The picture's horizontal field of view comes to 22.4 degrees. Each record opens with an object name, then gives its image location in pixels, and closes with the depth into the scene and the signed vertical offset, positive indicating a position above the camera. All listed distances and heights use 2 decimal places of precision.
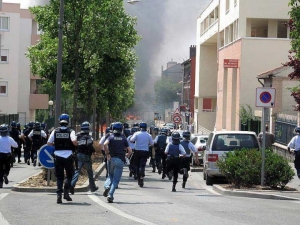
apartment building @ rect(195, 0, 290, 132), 51.47 +4.43
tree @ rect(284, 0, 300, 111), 24.12 +2.49
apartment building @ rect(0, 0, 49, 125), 65.50 +3.96
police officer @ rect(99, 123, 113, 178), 18.07 -0.85
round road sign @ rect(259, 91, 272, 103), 19.78 +0.38
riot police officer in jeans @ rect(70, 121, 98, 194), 17.14 -0.99
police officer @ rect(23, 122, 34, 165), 32.00 -1.67
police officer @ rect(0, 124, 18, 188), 19.86 -1.25
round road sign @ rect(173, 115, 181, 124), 47.64 -0.70
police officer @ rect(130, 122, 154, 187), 22.42 -1.10
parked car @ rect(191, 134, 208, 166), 32.39 -1.48
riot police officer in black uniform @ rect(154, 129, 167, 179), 27.17 -1.31
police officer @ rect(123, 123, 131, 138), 29.52 -0.92
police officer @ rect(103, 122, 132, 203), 15.89 -1.00
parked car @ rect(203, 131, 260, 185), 22.48 -1.03
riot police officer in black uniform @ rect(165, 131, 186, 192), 20.41 -1.27
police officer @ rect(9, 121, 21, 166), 31.42 -1.20
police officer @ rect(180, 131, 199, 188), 20.84 -1.25
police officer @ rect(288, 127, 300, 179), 22.23 -1.09
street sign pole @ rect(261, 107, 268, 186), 19.08 -1.28
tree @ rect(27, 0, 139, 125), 31.33 +2.76
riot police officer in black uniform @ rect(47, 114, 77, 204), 15.22 -0.87
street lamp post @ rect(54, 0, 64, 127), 21.50 +1.09
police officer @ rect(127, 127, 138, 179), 25.08 -2.07
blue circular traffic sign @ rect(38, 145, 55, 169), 17.86 -1.22
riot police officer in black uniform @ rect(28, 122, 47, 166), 30.77 -1.29
